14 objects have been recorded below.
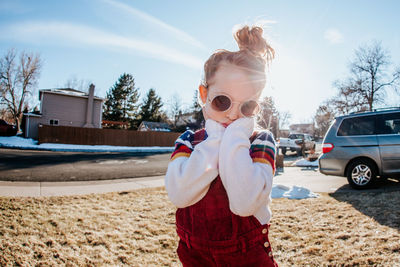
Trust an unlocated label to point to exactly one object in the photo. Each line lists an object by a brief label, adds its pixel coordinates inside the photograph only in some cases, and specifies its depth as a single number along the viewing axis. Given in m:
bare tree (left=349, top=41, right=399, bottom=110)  28.48
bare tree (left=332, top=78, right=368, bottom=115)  29.49
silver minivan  5.07
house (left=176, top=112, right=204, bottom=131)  35.13
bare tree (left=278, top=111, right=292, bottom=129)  60.25
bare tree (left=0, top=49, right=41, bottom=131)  33.31
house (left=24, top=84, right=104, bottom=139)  24.03
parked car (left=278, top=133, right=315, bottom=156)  18.35
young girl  0.91
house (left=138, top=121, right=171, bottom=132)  45.28
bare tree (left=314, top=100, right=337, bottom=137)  34.14
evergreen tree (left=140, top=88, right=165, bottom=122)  48.69
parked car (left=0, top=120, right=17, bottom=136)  23.08
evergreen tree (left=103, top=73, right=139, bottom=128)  44.94
